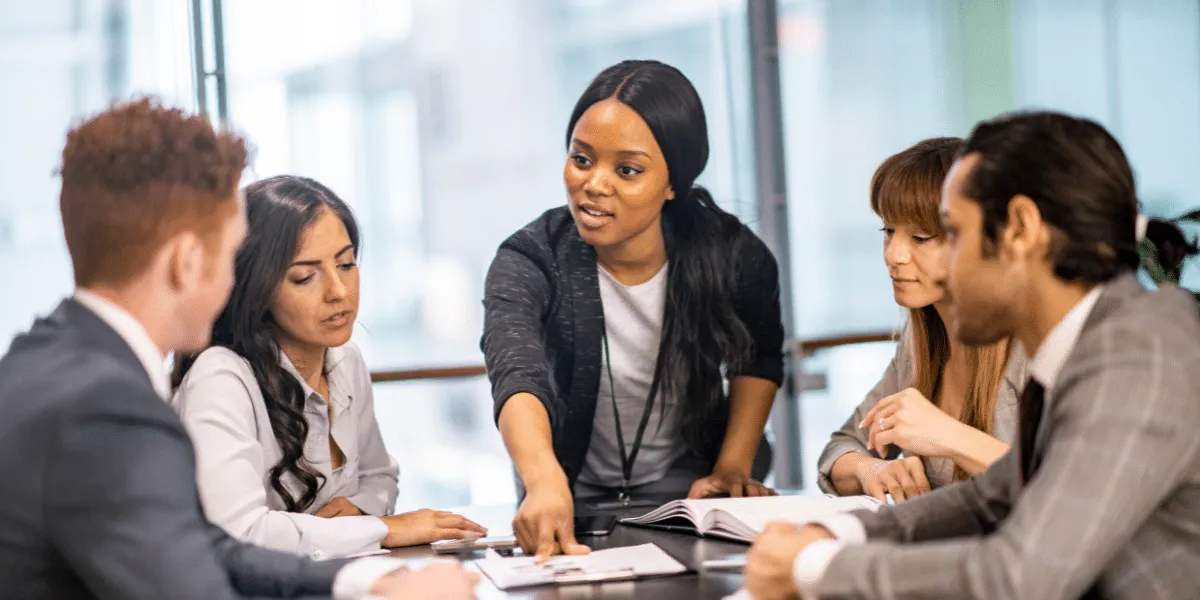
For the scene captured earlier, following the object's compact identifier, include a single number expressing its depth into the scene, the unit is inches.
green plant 90.4
